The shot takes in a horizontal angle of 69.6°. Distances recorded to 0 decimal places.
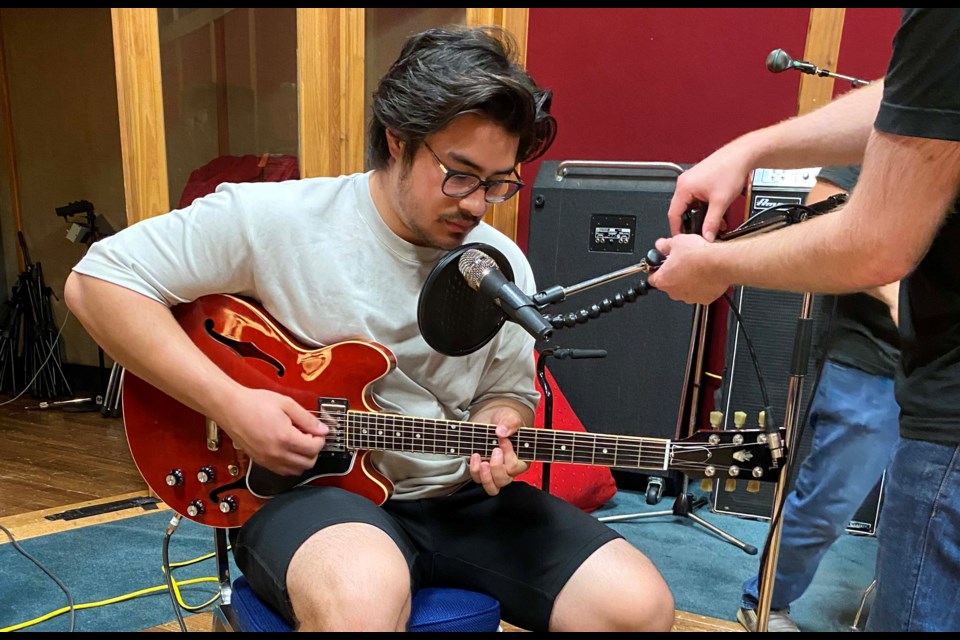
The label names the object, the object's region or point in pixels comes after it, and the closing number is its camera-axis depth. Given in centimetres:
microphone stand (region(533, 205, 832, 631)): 99
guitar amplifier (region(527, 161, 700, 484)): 286
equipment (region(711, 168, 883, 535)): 262
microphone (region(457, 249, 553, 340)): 97
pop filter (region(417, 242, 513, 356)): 120
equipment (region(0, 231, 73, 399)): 458
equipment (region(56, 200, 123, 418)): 407
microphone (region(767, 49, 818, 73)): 149
